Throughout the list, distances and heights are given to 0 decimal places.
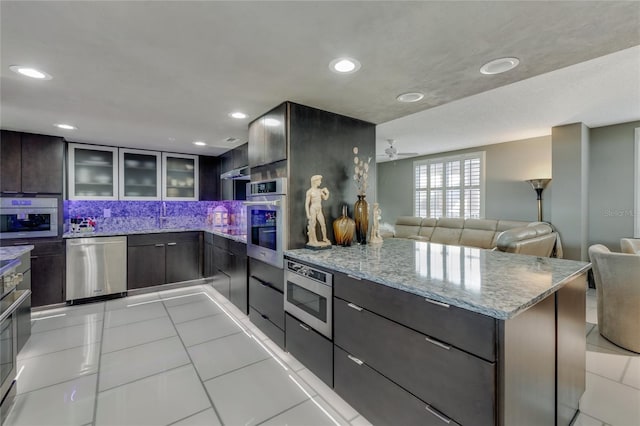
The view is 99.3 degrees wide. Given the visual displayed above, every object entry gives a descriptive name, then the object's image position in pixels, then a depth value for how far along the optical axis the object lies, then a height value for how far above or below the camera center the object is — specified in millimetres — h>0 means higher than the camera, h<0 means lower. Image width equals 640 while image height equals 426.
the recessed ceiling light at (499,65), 1781 +983
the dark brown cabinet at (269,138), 2529 +736
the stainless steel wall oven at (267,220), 2475 -97
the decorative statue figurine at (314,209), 2445 +12
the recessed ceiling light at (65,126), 3213 +1007
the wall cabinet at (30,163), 3408 +610
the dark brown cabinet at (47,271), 3489 -796
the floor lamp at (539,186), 4877 +442
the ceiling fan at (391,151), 5078 +1125
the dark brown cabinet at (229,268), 3215 -784
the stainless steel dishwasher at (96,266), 3699 -793
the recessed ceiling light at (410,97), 2343 +1002
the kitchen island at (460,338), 1094 -621
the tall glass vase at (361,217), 2654 -67
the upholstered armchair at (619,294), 2439 -786
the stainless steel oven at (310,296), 1922 -666
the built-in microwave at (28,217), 3379 -89
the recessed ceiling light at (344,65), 1781 +983
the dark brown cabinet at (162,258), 4090 -760
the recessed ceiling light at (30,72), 1858 +978
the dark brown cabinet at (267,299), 2484 -882
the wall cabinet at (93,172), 4031 +584
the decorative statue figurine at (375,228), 2844 -187
